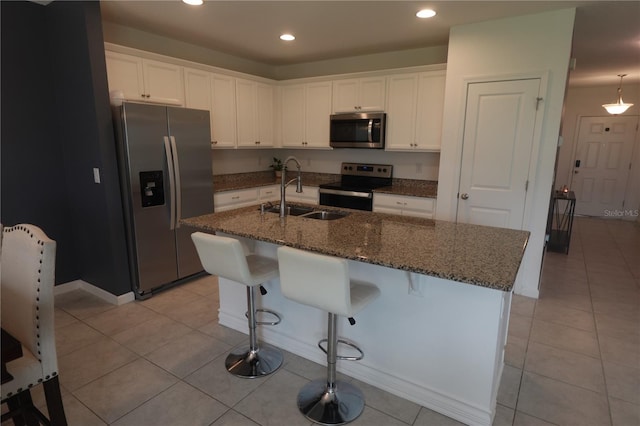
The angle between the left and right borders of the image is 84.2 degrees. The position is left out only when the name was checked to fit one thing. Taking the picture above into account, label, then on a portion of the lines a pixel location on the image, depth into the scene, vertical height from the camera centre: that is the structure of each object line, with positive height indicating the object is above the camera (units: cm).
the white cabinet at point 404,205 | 383 -53
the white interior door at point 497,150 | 319 +7
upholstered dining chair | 141 -70
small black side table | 480 -107
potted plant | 543 -15
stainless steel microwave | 419 +32
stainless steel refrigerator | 299 -27
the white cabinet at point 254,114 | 445 +54
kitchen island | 168 -76
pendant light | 566 +83
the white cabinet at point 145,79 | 321 +72
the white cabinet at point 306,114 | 463 +55
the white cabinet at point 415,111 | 387 +52
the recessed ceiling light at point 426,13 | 295 +120
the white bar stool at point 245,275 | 193 -68
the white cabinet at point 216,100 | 387 +62
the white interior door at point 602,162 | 672 -7
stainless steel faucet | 235 -25
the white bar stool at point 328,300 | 160 -70
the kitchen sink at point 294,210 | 277 -42
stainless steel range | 417 -37
